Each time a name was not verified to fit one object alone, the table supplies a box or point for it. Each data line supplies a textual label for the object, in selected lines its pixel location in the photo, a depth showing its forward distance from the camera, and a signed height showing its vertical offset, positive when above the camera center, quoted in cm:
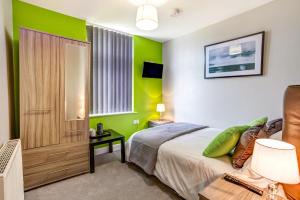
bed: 109 -74
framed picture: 261 +67
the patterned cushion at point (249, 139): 155 -43
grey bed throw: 233 -76
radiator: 101 -58
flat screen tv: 396 +60
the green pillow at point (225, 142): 174 -51
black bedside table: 257 -80
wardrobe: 208 -19
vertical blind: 329 +47
